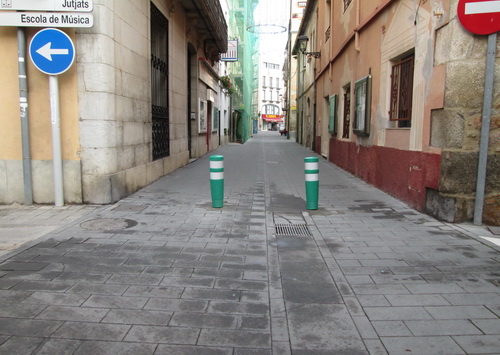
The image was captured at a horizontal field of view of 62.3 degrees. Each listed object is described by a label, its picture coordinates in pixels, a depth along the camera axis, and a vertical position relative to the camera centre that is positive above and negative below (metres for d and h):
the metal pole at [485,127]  5.36 +0.08
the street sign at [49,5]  6.18 +1.82
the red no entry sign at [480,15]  5.32 +1.51
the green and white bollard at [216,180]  6.77 -0.83
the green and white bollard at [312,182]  6.70 -0.82
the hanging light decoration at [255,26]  30.52 +8.07
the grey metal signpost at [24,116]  6.40 +0.18
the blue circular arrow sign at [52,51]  6.23 +1.15
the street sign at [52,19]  6.18 +1.61
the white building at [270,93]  92.69 +8.45
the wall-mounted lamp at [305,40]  18.61 +4.17
